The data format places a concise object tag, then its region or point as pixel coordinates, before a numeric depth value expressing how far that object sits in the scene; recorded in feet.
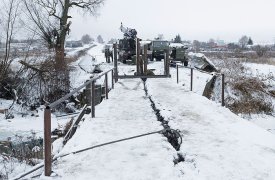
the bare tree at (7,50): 49.97
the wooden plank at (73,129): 18.53
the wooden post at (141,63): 38.18
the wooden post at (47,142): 11.36
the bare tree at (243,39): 357.07
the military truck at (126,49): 66.89
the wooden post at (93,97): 19.45
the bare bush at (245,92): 42.00
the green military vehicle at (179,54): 66.30
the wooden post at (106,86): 25.53
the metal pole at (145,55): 37.84
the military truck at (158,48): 71.13
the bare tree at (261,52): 133.59
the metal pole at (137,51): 37.07
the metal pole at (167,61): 38.78
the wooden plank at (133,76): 37.47
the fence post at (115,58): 35.77
